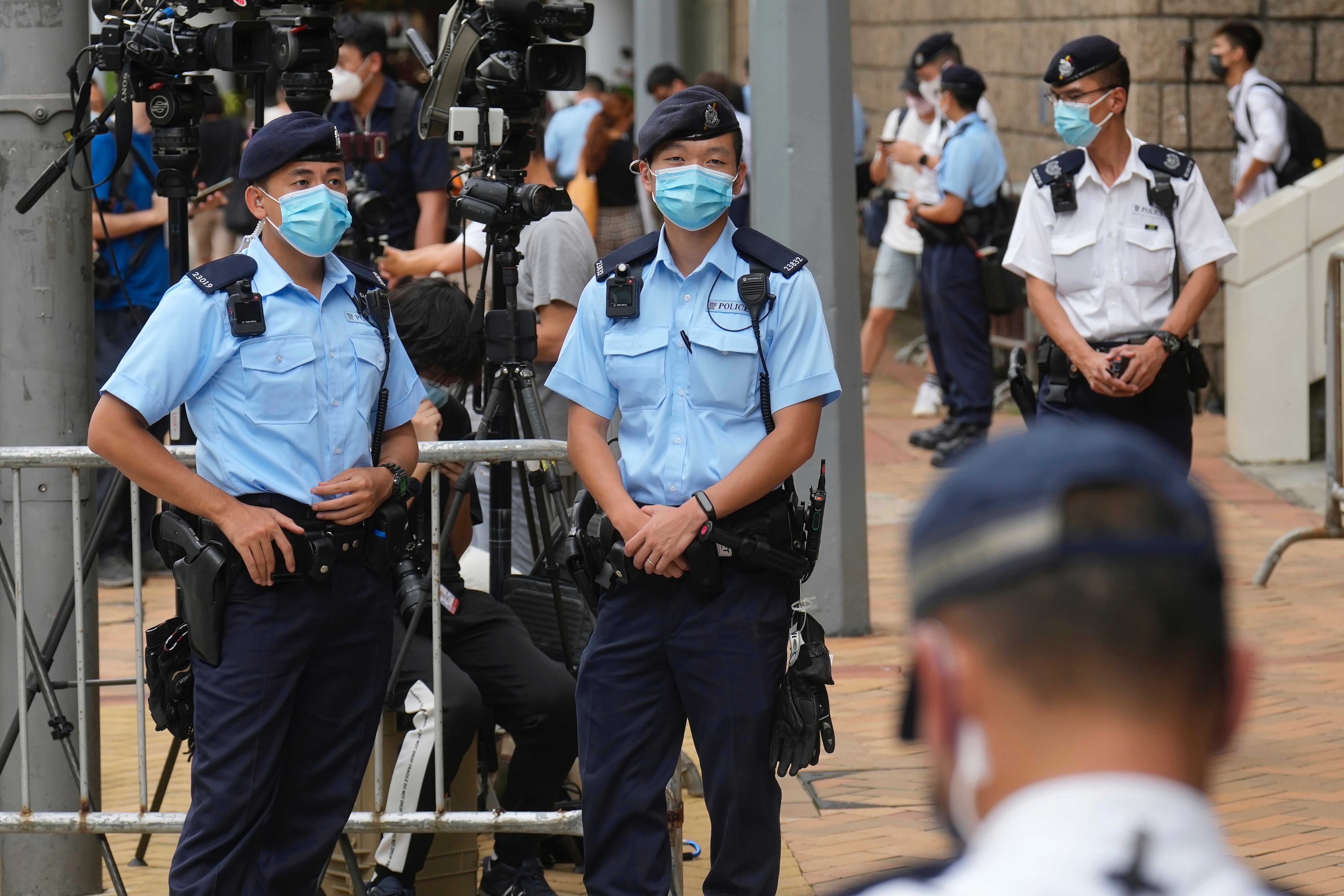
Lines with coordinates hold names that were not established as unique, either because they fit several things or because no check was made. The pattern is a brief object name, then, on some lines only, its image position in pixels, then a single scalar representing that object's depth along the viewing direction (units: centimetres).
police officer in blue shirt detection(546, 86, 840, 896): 731
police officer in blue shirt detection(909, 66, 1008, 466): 1975
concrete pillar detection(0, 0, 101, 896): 913
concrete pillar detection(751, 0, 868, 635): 1375
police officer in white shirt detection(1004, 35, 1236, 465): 1084
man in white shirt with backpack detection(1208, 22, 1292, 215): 2117
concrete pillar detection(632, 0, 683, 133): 3125
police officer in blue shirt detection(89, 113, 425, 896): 721
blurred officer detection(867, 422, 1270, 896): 230
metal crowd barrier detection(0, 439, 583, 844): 833
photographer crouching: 887
